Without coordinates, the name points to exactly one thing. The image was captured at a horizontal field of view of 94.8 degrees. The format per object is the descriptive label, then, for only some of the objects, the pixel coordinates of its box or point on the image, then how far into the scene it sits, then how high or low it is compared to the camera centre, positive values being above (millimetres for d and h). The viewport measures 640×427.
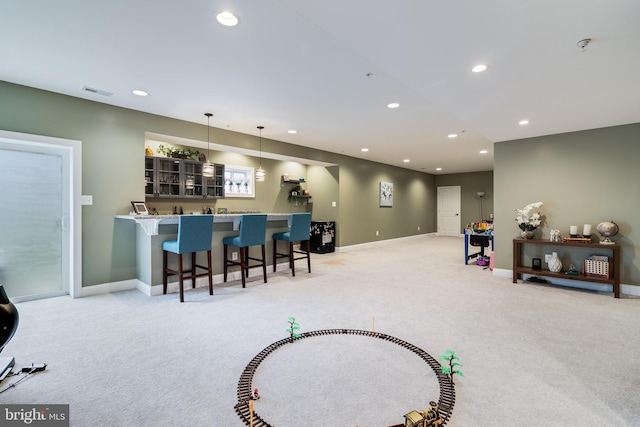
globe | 3922 -235
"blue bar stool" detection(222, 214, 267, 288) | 4117 -359
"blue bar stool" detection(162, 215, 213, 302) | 3506 -357
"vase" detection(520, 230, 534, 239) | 4512 -331
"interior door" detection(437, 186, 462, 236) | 11203 +63
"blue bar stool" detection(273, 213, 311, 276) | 4719 -346
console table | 3814 -739
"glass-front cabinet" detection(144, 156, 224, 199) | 5012 +615
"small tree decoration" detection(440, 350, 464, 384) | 1878 -1020
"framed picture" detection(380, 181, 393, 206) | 8805 +591
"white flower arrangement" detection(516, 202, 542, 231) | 4508 -86
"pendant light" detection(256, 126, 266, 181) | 5289 +685
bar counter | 3689 -422
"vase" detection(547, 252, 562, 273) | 4289 -751
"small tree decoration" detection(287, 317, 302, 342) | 2496 -1025
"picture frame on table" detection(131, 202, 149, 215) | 4055 +72
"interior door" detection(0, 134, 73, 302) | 3447 -73
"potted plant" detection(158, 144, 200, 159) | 5367 +1140
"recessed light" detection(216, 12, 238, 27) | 2064 +1397
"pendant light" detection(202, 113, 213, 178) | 4551 +665
